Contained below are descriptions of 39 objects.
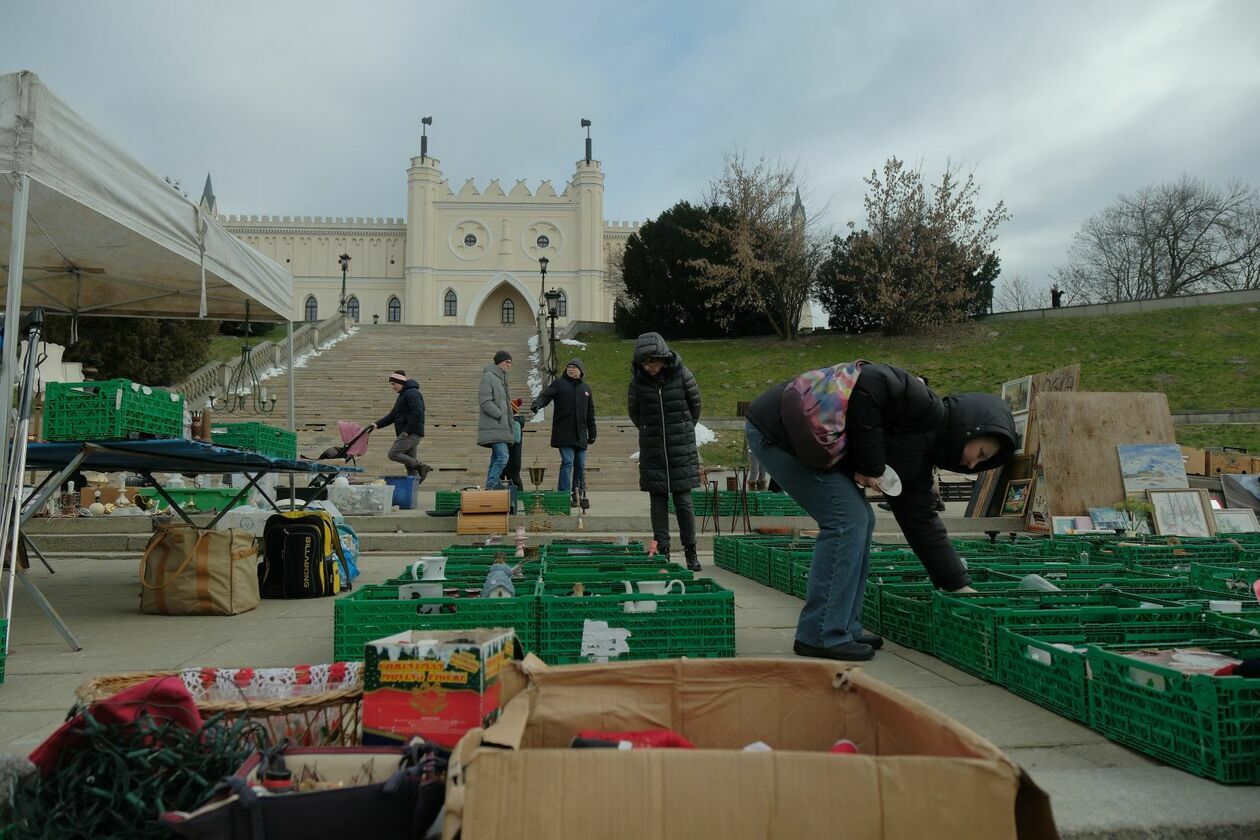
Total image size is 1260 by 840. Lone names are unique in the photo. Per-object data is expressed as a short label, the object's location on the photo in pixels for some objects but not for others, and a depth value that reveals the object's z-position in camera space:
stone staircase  17.58
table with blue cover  4.50
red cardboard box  2.11
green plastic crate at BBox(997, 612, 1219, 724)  3.15
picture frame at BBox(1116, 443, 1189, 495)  10.25
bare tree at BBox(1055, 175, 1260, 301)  44.62
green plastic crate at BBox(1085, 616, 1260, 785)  2.47
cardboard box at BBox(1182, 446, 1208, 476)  13.94
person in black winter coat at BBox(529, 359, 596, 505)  10.91
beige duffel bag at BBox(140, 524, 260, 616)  5.45
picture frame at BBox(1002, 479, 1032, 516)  10.91
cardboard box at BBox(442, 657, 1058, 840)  1.56
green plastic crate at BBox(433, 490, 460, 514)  10.71
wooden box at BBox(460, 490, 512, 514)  9.85
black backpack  6.25
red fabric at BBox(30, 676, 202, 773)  1.88
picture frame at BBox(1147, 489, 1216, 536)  9.76
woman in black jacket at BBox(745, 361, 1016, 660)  3.69
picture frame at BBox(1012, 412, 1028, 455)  11.20
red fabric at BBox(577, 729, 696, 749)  2.02
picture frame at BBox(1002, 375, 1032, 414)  12.97
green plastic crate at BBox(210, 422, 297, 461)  6.39
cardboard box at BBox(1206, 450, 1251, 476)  13.87
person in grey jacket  10.77
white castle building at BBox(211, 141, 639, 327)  59.16
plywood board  10.38
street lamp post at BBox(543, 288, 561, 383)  25.84
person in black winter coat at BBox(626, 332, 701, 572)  6.71
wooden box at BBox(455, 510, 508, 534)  9.86
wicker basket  2.19
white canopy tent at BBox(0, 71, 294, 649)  4.21
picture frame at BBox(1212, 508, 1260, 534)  10.05
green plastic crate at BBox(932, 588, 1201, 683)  3.71
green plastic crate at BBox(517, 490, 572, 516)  10.88
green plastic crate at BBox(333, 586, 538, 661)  3.67
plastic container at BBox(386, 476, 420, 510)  12.30
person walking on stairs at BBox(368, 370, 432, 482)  11.97
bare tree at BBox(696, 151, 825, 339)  37.41
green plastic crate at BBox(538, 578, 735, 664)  3.76
